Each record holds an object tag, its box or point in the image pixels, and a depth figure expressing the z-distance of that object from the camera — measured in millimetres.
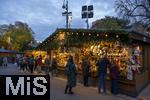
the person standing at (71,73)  4543
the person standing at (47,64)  8333
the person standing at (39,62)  9118
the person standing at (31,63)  8833
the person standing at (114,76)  4934
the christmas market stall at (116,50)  5127
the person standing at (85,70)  5845
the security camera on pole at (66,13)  9507
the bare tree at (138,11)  13105
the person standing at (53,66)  7809
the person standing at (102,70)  4968
